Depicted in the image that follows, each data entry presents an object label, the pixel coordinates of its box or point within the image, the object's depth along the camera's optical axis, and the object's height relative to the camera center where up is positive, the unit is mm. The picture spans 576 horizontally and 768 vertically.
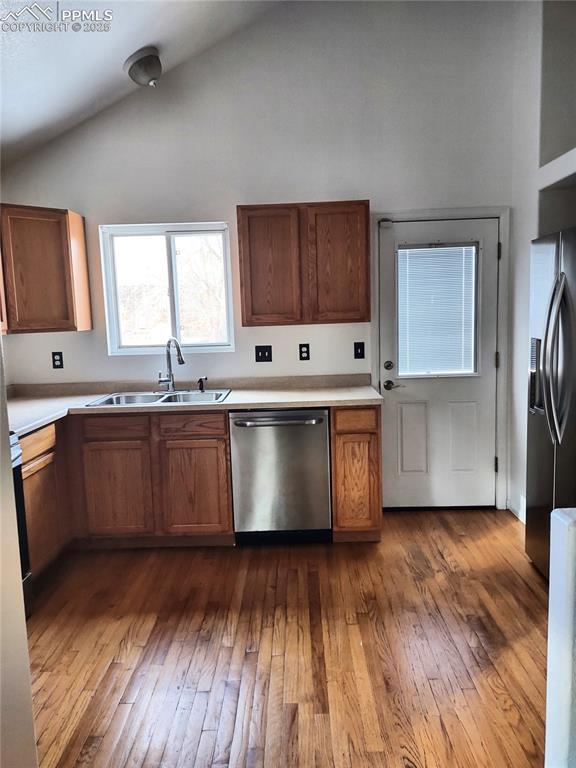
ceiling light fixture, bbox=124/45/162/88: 3168 +1513
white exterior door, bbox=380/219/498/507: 3723 -277
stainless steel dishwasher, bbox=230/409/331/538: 3291 -862
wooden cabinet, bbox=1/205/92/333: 3281 +389
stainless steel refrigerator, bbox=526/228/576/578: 2496 -329
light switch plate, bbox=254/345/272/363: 3848 -173
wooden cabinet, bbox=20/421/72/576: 2908 -888
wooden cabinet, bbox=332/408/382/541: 3303 -890
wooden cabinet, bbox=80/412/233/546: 3332 -872
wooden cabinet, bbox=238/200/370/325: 3436 +384
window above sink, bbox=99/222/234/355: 3805 +293
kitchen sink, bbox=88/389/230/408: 3662 -446
